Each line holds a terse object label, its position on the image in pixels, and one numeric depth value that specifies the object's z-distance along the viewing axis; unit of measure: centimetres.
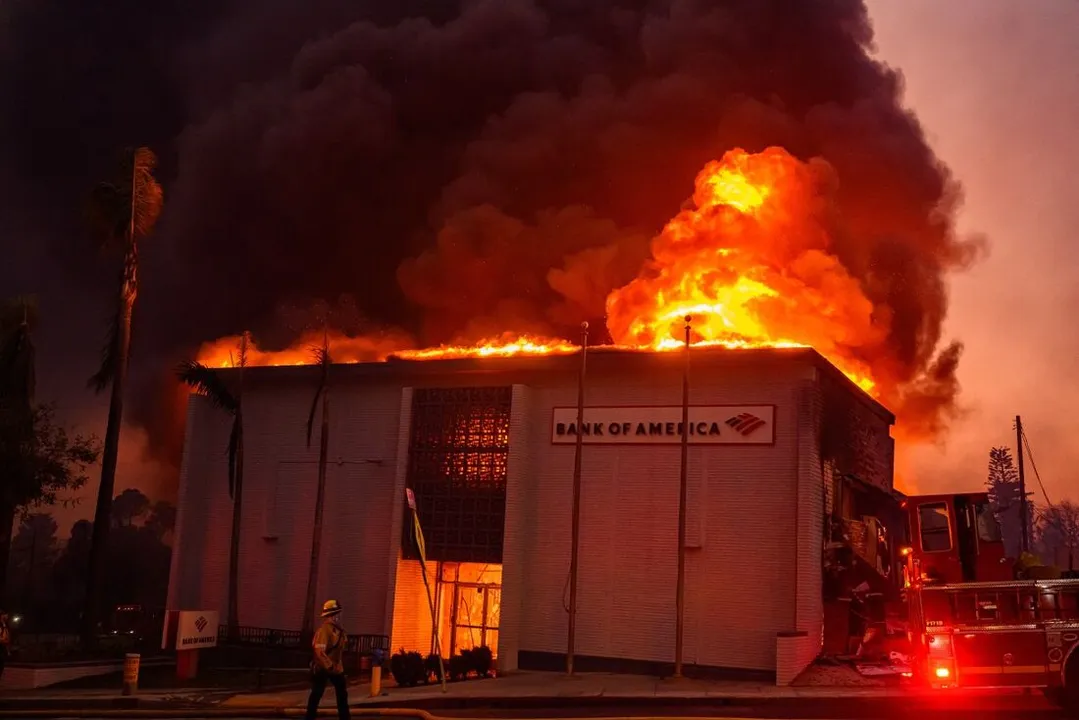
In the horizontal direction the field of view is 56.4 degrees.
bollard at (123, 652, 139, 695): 2036
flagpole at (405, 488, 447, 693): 1922
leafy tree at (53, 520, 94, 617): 6644
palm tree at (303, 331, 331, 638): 2808
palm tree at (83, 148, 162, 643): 2902
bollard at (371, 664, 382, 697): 1966
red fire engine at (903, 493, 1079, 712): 1496
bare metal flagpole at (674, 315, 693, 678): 2255
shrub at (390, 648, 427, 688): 2117
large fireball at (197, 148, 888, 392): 2928
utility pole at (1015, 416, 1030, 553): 3924
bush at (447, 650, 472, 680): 2333
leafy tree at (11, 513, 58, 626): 6600
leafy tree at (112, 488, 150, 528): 10656
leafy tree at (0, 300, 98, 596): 2697
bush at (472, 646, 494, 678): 2368
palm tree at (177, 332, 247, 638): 2947
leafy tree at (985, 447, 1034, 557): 12938
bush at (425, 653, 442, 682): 2231
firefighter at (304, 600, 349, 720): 1380
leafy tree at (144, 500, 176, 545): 9850
